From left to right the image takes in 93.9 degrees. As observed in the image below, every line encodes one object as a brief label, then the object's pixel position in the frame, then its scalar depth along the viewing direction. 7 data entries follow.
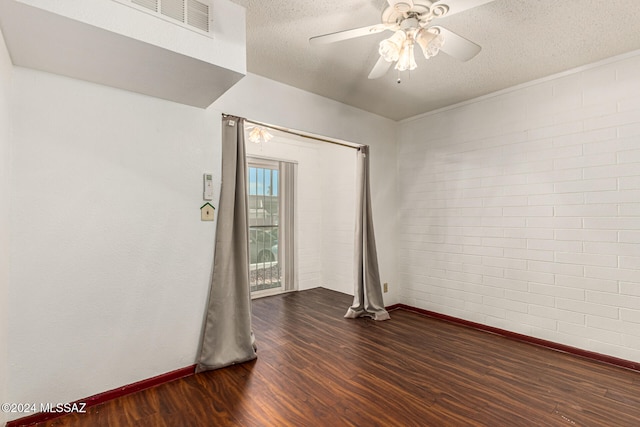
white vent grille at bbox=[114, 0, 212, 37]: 1.60
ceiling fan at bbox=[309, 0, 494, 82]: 1.68
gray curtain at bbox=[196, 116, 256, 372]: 2.50
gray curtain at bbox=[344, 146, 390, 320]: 3.74
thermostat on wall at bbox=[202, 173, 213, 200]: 2.54
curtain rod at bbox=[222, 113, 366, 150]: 2.90
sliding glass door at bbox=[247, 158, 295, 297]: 4.88
